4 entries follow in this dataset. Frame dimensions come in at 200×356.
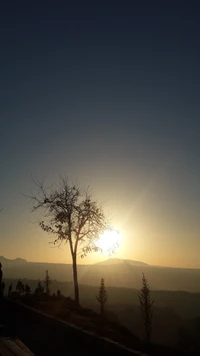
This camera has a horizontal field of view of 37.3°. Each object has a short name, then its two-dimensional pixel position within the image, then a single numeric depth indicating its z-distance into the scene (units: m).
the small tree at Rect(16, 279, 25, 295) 29.58
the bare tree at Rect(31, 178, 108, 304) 28.97
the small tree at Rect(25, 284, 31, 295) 27.66
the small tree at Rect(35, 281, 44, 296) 26.25
